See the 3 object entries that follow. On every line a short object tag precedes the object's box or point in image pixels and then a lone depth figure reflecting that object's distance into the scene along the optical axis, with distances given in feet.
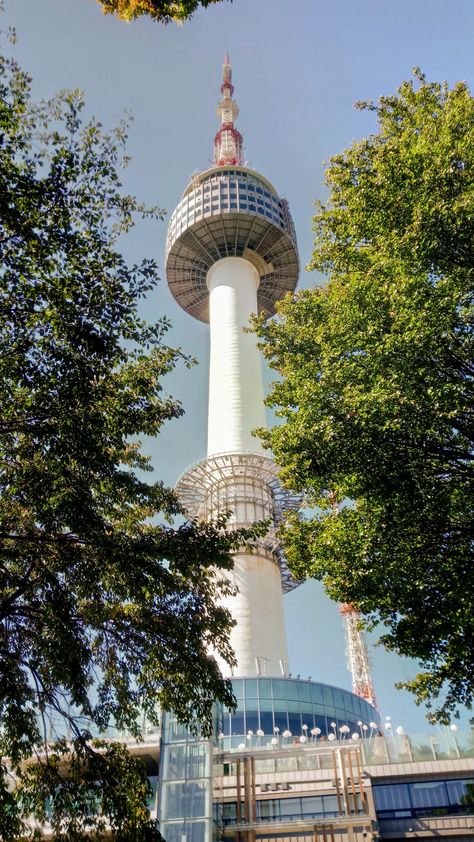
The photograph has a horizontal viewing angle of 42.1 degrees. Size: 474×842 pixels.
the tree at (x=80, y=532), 39.27
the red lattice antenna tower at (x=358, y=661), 242.99
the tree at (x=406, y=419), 46.73
